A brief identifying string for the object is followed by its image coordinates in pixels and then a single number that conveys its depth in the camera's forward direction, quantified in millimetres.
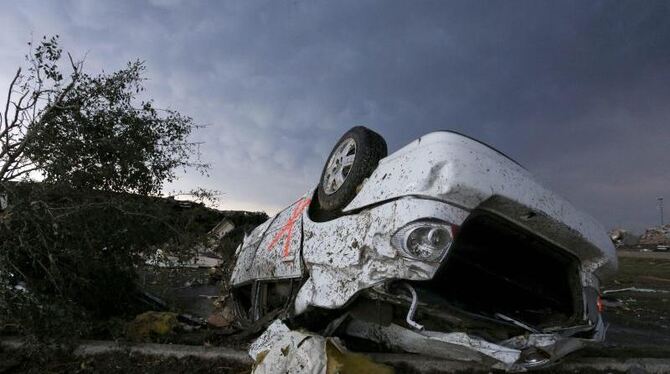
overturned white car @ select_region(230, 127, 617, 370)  2533
